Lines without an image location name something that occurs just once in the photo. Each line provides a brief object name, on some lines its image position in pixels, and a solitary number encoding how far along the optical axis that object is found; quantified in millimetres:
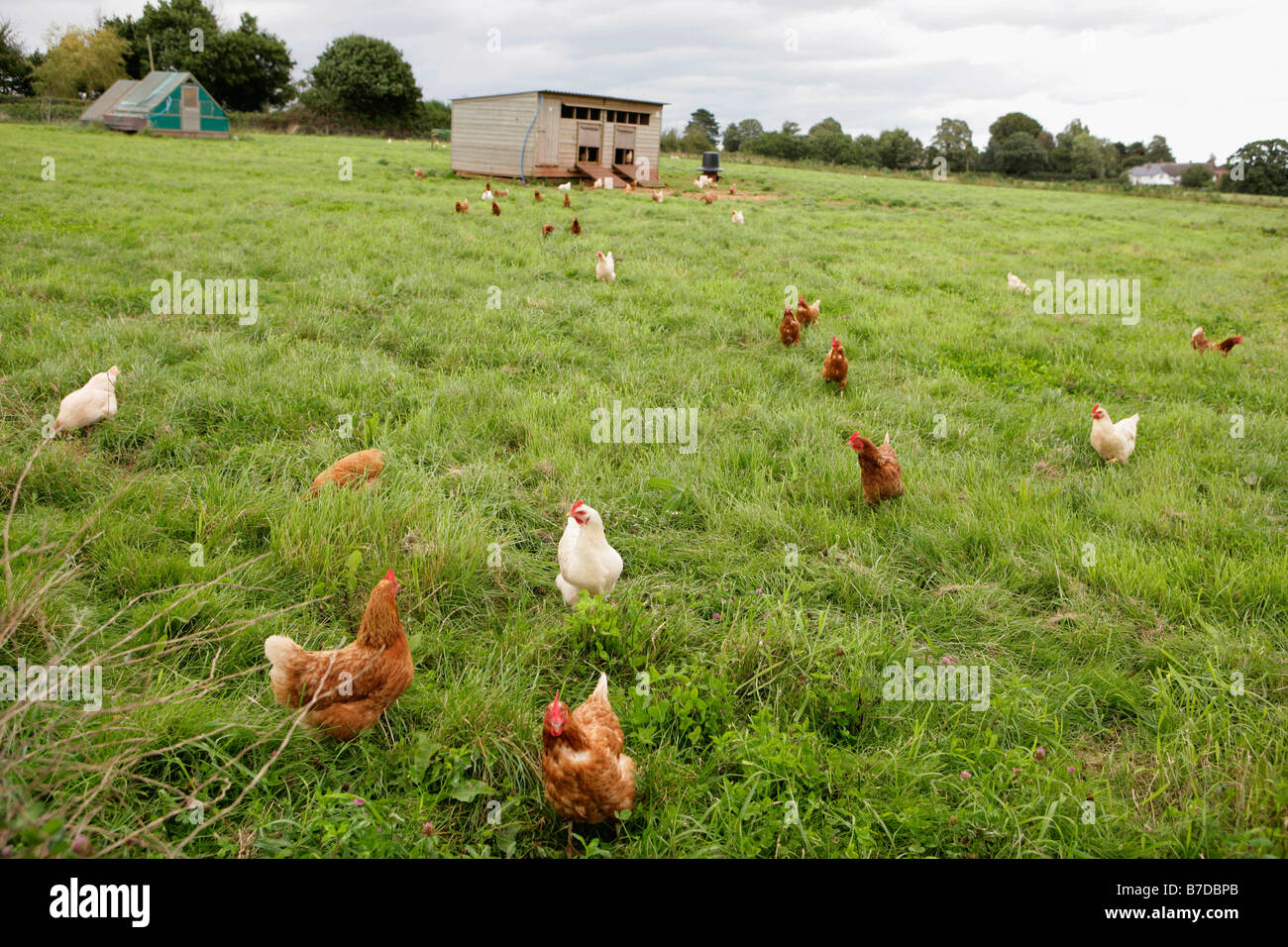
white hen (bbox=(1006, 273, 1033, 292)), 10359
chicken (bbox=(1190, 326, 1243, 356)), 7489
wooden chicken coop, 22203
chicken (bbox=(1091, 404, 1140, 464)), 4836
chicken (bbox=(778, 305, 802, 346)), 7070
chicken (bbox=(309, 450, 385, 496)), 3792
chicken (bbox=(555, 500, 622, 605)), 3119
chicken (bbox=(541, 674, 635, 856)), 2107
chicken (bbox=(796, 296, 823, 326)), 7699
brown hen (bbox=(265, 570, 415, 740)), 2381
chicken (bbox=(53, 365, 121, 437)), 4172
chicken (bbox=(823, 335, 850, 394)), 6086
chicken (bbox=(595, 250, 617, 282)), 9344
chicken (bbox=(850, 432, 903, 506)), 4133
